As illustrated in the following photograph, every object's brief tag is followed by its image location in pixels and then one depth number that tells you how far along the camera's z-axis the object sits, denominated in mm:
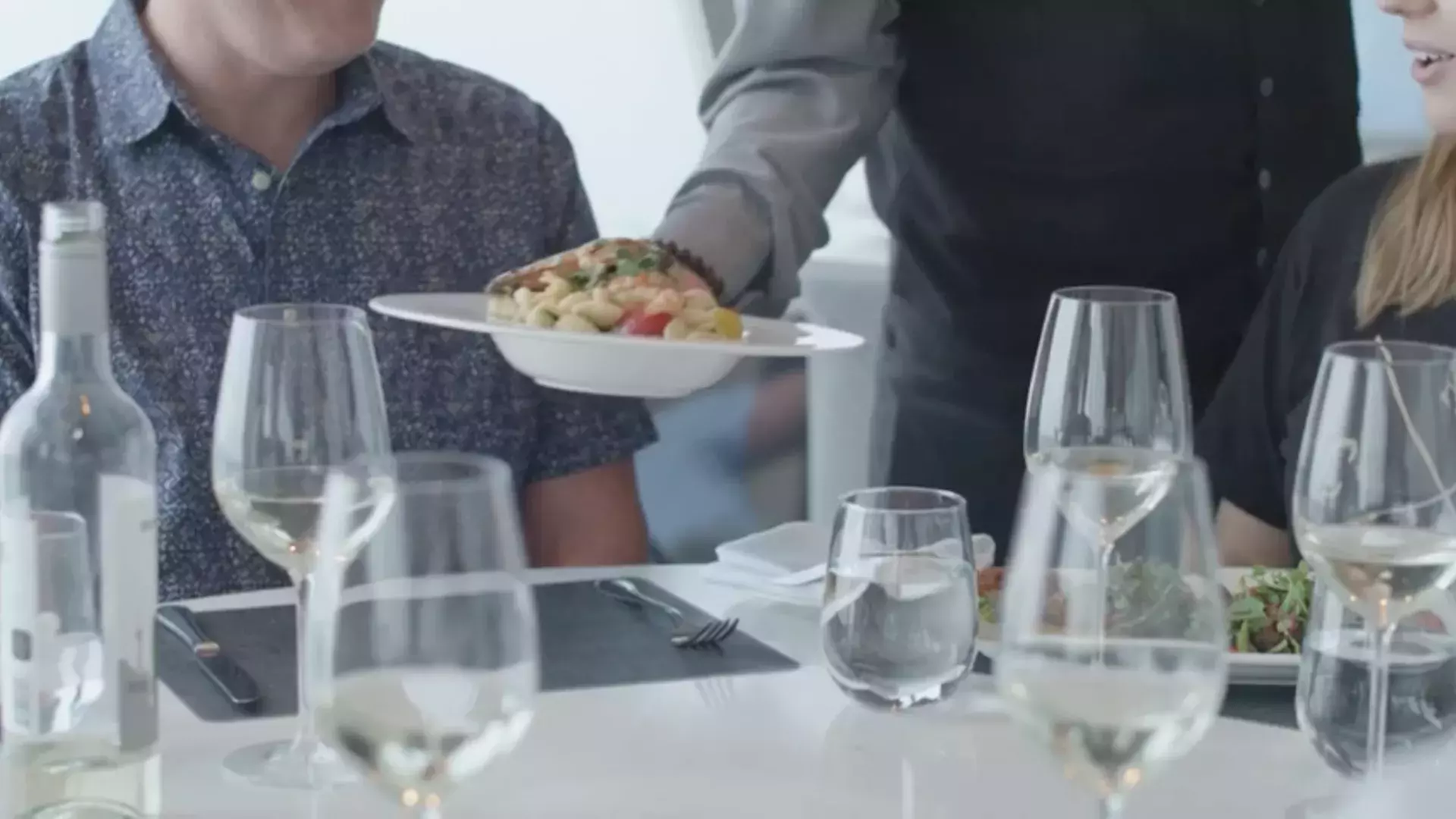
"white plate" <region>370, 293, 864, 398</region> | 2283
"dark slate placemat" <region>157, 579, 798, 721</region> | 2053
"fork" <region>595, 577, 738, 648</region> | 2147
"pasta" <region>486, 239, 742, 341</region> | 2333
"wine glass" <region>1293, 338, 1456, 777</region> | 1895
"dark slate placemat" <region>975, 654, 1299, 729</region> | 2056
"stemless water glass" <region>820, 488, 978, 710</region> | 1966
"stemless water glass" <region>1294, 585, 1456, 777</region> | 1934
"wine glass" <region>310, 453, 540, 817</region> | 1650
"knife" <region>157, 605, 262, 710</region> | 2029
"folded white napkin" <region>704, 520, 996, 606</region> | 2256
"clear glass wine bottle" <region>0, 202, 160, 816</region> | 1811
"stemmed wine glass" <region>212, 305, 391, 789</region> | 1956
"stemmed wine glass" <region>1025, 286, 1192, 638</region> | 2064
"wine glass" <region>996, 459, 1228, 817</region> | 1699
